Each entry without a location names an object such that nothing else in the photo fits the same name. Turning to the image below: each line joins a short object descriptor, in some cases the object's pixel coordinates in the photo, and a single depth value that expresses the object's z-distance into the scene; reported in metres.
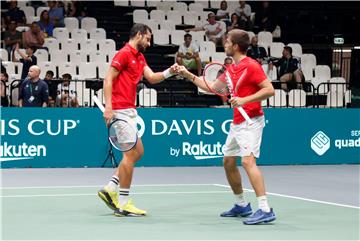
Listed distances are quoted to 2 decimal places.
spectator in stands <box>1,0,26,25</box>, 22.83
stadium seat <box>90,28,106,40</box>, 22.98
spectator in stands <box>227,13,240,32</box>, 24.28
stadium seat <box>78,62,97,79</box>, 21.27
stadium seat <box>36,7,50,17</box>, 23.44
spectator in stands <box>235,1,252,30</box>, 25.11
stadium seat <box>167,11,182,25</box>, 24.93
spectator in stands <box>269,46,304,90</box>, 22.12
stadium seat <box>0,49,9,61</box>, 20.92
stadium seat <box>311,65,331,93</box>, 23.71
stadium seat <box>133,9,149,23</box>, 24.12
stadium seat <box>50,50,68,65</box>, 21.68
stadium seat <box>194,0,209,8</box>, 25.94
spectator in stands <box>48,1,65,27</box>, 23.06
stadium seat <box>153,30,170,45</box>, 23.70
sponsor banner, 16.98
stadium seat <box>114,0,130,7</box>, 25.03
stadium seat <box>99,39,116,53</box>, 22.38
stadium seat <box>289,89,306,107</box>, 21.47
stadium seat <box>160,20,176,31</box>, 24.34
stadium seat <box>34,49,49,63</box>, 21.45
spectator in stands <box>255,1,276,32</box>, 26.09
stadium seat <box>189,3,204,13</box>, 25.59
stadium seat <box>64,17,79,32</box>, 23.38
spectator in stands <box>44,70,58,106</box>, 18.62
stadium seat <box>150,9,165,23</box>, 24.34
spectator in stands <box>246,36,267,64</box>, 22.78
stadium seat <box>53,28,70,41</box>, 22.61
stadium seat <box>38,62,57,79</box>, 20.73
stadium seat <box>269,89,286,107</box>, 21.47
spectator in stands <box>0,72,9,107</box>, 18.00
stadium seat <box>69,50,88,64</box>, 21.89
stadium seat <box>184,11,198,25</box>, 24.98
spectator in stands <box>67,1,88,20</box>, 24.11
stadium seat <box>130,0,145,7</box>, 25.27
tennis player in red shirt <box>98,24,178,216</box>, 9.92
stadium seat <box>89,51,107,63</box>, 21.94
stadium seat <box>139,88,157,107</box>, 19.95
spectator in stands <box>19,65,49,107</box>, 17.39
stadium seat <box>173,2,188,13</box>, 25.39
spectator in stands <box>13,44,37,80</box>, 20.14
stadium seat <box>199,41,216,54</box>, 23.31
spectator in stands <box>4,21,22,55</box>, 21.77
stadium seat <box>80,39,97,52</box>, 22.30
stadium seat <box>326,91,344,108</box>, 21.73
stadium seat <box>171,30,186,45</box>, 23.77
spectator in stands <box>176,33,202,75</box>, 21.55
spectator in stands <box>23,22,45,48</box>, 21.80
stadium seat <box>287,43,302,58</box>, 24.30
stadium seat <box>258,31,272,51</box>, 24.66
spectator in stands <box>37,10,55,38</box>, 22.52
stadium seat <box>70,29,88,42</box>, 22.59
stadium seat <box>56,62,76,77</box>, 21.11
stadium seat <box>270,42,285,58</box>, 24.27
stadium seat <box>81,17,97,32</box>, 23.47
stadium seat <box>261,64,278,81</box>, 22.55
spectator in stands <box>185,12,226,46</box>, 24.22
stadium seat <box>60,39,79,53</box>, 22.16
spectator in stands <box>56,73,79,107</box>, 18.52
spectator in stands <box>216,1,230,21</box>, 25.06
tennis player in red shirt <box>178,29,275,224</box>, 9.31
